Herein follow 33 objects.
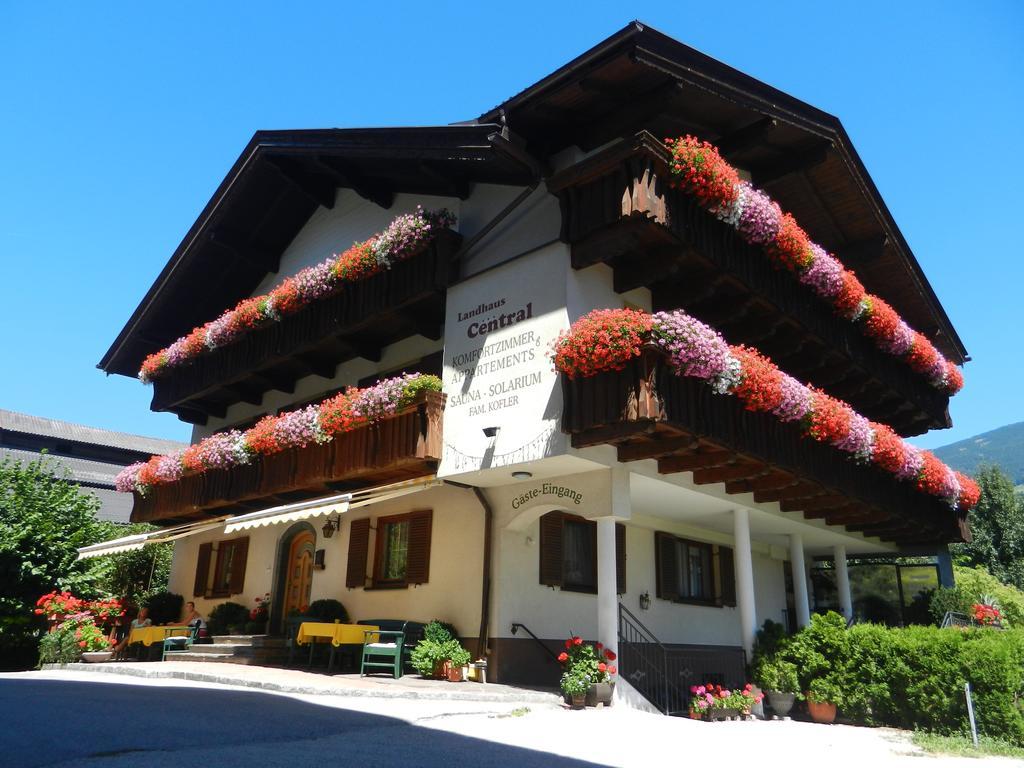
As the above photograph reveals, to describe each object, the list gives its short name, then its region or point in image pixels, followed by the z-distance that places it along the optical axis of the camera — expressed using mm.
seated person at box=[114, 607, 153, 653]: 17344
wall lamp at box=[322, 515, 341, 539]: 16109
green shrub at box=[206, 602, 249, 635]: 17191
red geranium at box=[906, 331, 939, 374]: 17781
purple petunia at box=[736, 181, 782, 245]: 12234
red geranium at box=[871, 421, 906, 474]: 14704
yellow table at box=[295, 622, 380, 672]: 12875
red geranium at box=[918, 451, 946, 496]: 16891
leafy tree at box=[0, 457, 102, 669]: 17047
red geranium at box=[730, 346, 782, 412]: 11141
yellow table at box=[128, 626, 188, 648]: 16047
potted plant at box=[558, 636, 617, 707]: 10562
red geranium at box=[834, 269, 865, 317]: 14641
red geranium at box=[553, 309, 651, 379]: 10195
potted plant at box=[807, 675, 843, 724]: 11680
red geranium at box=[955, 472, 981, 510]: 18908
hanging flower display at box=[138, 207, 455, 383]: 13695
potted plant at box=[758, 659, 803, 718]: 12055
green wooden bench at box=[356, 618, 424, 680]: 12234
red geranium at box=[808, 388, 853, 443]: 12648
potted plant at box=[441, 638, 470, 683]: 12156
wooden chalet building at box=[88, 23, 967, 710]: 11305
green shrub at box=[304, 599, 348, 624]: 14820
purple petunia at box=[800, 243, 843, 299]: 13883
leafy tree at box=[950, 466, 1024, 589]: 33812
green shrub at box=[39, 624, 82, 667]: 16141
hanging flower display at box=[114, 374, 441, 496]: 13055
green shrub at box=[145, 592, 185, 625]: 19438
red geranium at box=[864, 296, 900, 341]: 15867
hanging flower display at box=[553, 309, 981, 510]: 10305
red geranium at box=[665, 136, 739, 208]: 11188
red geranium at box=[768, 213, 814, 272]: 12995
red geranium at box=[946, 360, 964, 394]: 19672
